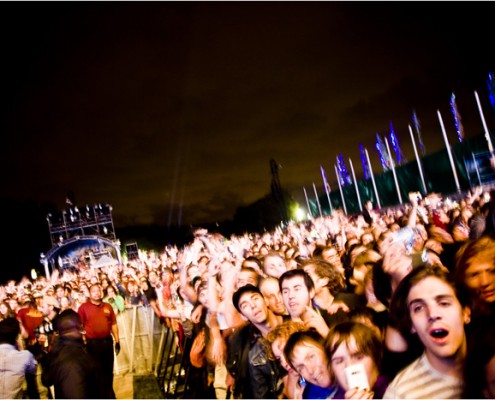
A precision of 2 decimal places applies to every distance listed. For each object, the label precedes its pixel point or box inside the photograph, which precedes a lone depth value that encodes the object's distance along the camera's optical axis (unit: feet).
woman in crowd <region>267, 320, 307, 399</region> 9.56
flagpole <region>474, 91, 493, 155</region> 52.39
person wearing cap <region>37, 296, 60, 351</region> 28.25
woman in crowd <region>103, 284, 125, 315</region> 31.76
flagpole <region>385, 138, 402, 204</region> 79.31
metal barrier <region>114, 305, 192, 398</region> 26.43
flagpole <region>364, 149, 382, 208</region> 90.31
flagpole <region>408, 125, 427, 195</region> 71.46
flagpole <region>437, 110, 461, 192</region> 61.26
